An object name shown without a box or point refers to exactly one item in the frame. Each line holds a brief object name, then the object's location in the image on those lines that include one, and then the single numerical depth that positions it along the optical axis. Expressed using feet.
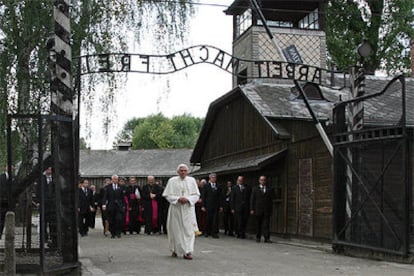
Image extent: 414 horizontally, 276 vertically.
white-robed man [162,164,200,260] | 44.50
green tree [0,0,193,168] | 46.29
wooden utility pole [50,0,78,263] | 35.19
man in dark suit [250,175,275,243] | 64.08
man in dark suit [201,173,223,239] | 74.23
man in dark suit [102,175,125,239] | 69.97
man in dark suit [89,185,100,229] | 79.25
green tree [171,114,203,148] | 324.06
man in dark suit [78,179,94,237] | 75.05
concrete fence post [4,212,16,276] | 26.32
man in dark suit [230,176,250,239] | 71.56
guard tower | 92.32
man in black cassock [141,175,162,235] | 77.56
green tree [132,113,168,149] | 316.60
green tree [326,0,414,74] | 120.26
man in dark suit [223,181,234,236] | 77.56
